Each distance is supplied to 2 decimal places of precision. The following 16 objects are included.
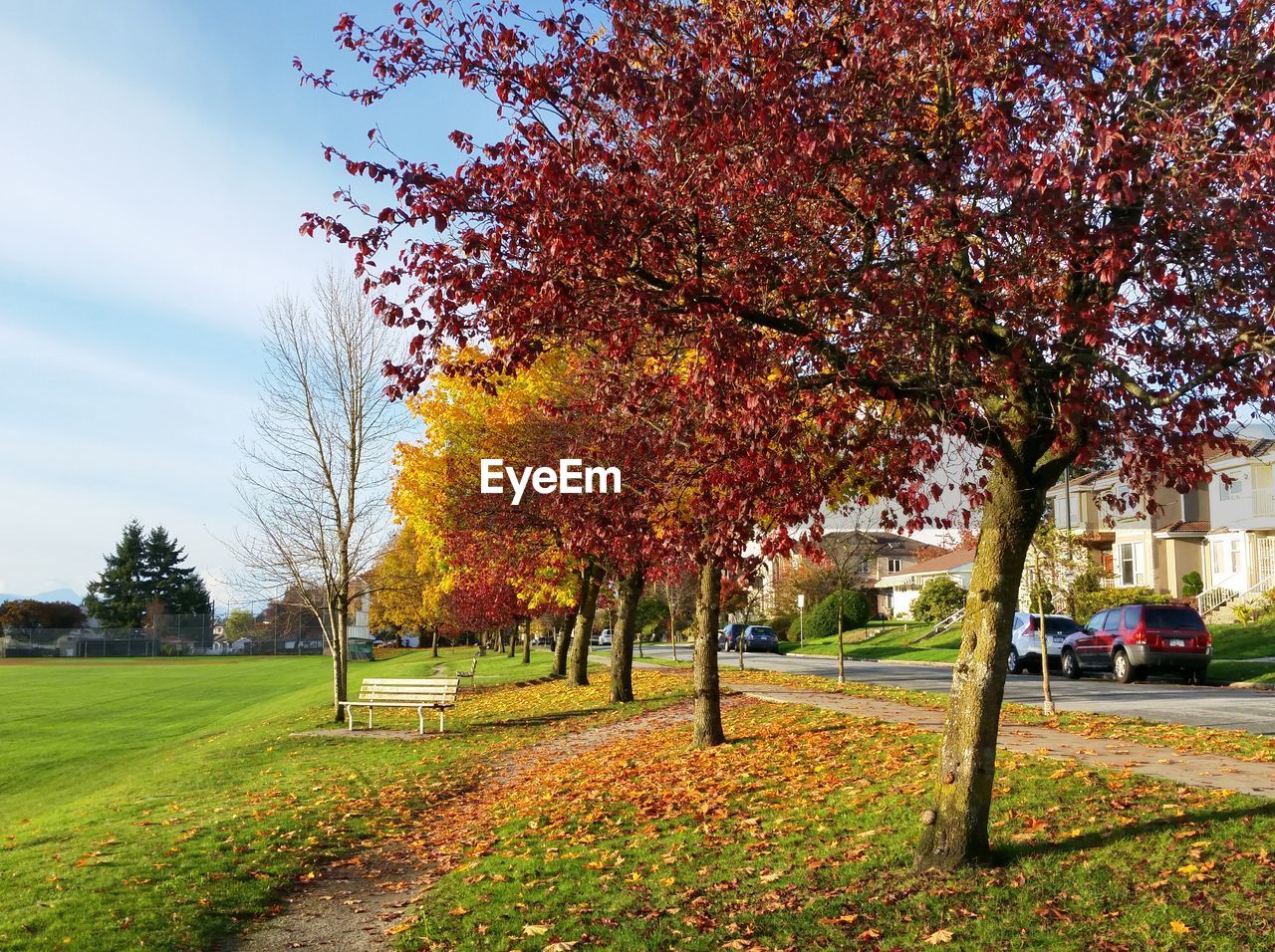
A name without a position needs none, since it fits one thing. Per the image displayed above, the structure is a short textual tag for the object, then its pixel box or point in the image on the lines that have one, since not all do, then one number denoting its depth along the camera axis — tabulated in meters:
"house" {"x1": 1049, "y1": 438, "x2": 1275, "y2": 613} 41.75
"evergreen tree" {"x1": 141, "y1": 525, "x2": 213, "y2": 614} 107.44
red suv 24.66
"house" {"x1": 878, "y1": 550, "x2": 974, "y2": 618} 66.19
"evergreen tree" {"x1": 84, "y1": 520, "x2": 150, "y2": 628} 105.00
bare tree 20.14
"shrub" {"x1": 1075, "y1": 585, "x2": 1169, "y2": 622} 39.12
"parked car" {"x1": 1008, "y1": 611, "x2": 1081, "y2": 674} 30.47
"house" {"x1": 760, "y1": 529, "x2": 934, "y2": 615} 48.52
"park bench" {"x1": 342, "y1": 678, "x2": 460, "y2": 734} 18.64
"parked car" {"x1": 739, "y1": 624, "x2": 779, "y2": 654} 51.19
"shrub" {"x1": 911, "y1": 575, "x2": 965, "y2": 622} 54.41
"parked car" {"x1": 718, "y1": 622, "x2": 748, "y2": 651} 54.06
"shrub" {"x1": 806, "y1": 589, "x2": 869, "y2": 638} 57.28
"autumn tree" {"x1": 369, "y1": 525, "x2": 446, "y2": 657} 30.29
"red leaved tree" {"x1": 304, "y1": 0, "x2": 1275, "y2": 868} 6.18
